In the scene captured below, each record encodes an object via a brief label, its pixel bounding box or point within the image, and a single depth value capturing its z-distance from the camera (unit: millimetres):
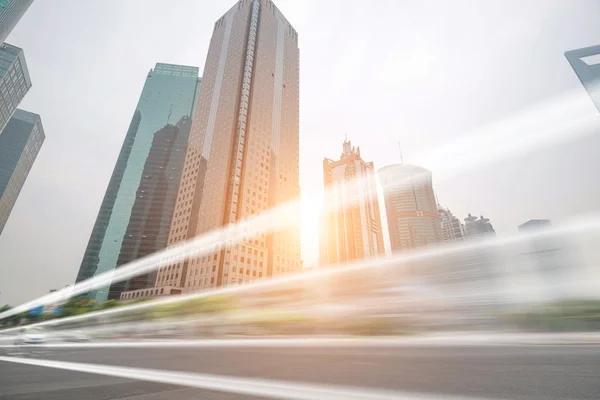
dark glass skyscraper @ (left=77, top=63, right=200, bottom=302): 117438
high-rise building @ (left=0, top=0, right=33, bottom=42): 81375
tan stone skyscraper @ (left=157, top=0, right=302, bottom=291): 69769
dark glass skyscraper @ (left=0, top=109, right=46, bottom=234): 147750
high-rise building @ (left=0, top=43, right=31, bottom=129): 103125
